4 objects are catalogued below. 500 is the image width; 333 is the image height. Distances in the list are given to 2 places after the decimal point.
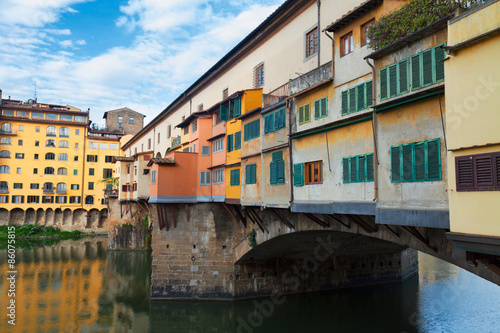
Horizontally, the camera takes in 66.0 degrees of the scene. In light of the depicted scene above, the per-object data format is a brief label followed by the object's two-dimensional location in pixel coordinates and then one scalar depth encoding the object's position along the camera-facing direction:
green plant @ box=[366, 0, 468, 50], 8.88
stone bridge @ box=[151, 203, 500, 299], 22.25
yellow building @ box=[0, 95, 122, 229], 60.16
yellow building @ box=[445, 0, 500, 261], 7.11
